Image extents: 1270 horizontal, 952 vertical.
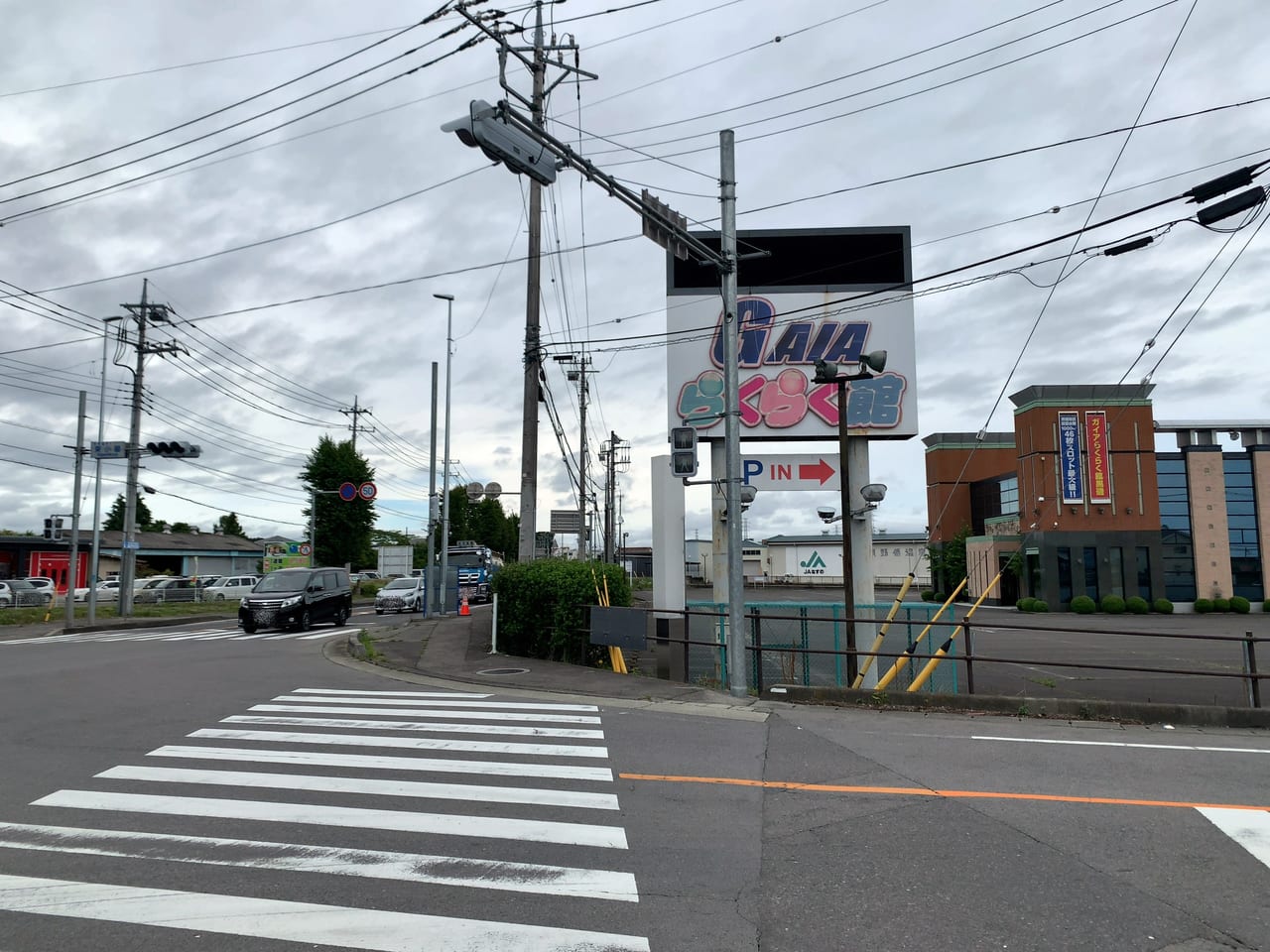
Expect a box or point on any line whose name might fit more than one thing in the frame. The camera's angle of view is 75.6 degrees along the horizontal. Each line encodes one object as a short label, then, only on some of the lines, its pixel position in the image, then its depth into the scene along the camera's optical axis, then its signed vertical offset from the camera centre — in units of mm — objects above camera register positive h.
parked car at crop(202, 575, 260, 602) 46531 -1375
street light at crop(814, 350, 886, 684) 13312 +1664
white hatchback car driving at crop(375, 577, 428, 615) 36969 -1534
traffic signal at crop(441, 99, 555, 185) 8836 +4701
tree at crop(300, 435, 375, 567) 60062 +4263
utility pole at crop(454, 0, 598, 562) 19875 +4602
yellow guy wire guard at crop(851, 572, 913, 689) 13336 -1308
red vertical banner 40844 +4958
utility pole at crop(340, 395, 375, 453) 63219 +11594
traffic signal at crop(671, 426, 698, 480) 12703 +1698
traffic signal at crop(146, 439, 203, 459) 31828 +4446
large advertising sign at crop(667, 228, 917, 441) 18281 +4982
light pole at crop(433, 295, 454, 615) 31234 +2663
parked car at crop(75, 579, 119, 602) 44731 -1615
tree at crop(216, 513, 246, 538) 120125 +5616
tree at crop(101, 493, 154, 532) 95750 +5556
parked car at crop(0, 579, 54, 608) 41025 -1651
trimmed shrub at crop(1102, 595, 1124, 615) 39125 -2116
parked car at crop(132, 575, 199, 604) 43500 -1485
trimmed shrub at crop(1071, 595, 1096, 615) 39125 -2124
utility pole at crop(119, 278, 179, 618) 33562 +4970
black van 25703 -1197
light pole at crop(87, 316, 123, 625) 30125 +2133
